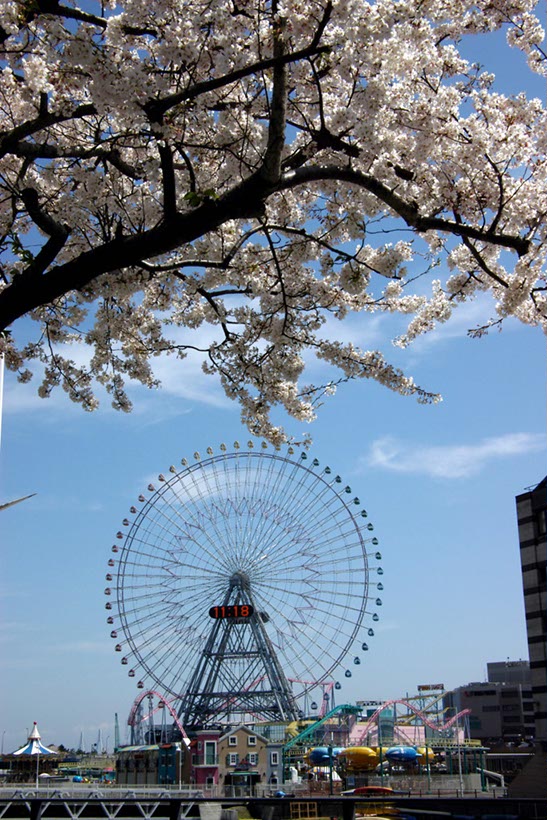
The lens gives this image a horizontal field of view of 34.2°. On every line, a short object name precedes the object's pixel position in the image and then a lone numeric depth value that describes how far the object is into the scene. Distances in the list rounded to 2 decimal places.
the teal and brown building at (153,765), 40.16
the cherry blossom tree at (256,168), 4.44
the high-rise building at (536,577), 34.41
